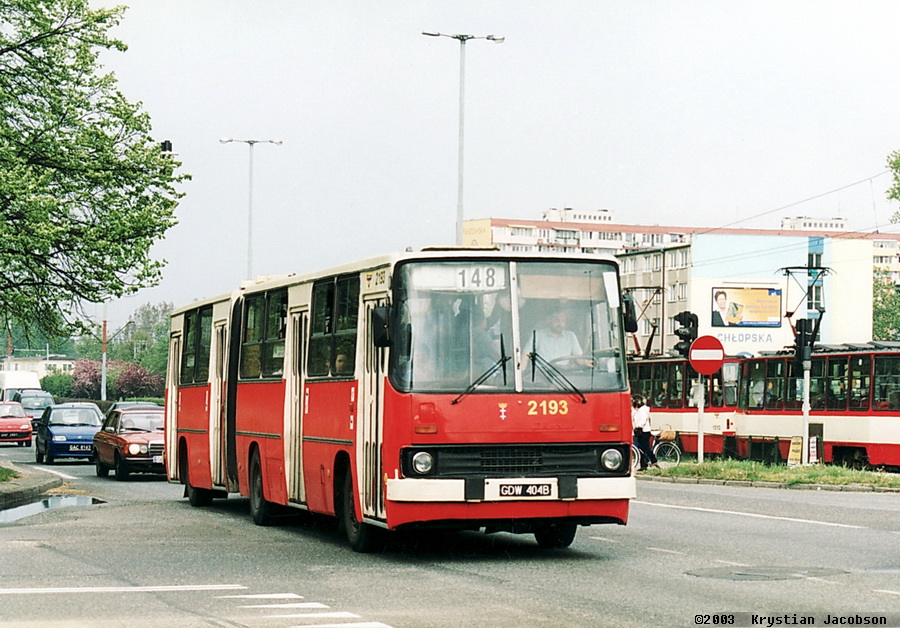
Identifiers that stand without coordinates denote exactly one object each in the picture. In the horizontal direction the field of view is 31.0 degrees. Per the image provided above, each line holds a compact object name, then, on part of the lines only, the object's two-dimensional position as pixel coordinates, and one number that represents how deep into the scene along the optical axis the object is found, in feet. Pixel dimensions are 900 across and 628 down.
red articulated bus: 47.06
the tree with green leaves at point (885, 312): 422.00
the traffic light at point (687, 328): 101.19
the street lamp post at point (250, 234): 207.72
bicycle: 140.16
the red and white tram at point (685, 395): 154.10
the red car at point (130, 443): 107.14
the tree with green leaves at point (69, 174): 99.45
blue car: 135.13
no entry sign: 103.50
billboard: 323.78
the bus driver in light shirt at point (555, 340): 48.47
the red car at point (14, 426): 197.57
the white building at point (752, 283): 325.21
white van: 274.98
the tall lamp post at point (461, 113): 150.10
